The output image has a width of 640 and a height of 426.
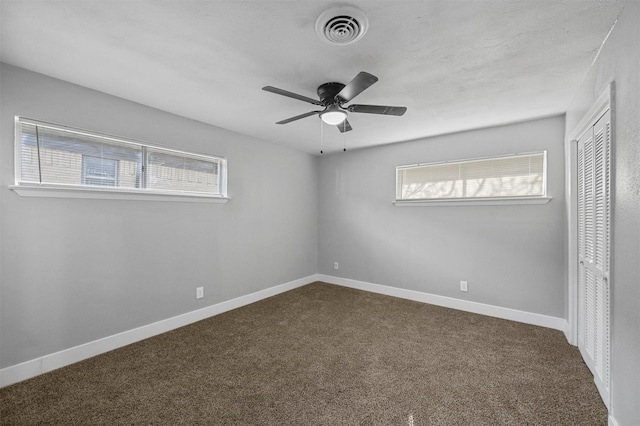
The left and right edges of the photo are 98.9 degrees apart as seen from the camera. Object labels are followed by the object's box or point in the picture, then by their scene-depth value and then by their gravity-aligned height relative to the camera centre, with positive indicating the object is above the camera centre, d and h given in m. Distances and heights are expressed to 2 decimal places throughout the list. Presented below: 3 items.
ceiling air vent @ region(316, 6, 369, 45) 1.49 +1.08
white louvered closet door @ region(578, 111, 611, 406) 1.87 -0.28
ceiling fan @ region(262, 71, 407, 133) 2.08 +0.84
